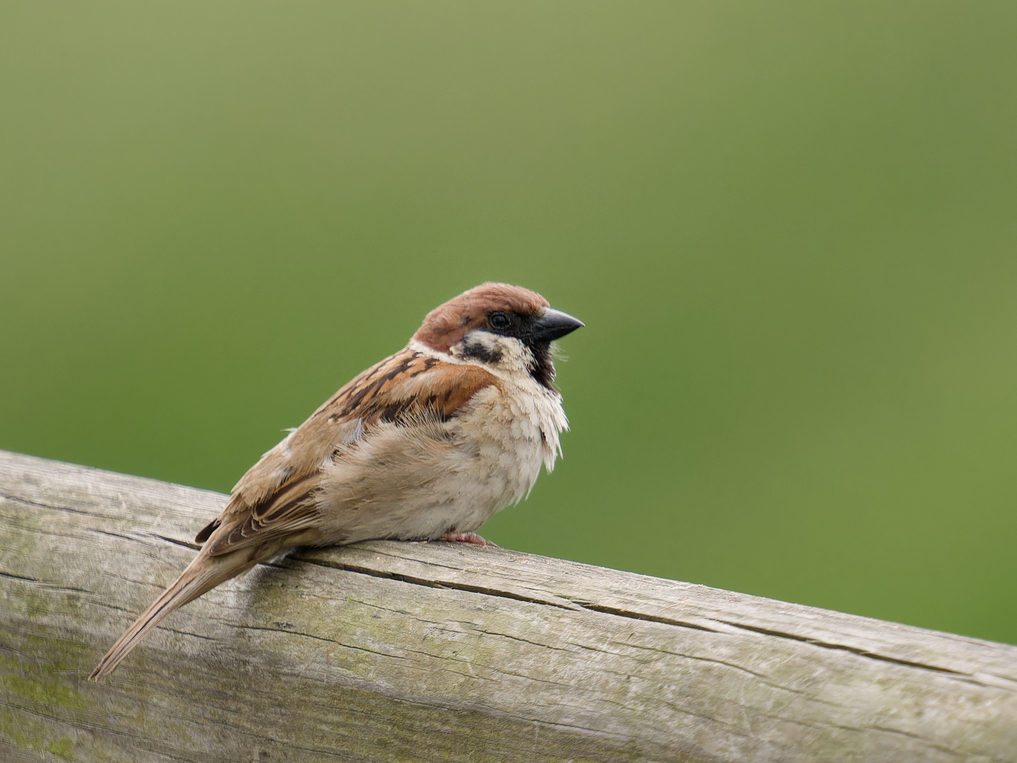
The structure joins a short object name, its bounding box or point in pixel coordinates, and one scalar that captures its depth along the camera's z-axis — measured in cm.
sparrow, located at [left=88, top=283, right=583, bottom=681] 396
